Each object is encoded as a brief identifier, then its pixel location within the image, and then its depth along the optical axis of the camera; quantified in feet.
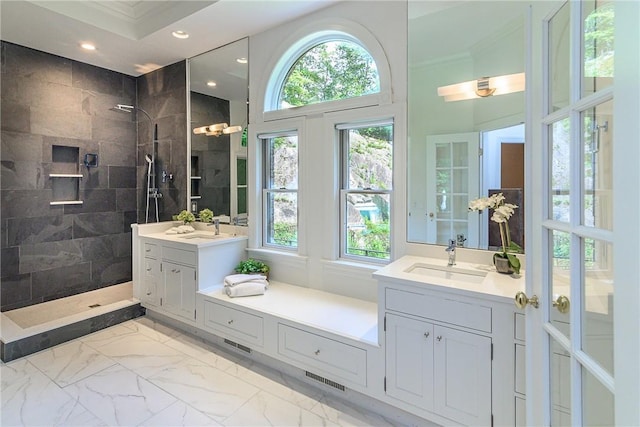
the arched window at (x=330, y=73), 8.59
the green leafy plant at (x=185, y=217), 12.30
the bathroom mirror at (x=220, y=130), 11.35
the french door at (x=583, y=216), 2.21
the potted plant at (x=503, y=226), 6.52
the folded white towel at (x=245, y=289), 9.21
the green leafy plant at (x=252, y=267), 10.36
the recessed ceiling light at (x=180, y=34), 10.40
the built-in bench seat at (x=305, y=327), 6.89
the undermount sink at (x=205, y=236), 11.40
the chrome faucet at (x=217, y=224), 11.79
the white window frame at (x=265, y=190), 11.01
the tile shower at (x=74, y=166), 11.38
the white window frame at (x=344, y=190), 9.16
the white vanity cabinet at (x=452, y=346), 5.37
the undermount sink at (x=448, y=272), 6.86
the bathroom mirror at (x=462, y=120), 6.94
